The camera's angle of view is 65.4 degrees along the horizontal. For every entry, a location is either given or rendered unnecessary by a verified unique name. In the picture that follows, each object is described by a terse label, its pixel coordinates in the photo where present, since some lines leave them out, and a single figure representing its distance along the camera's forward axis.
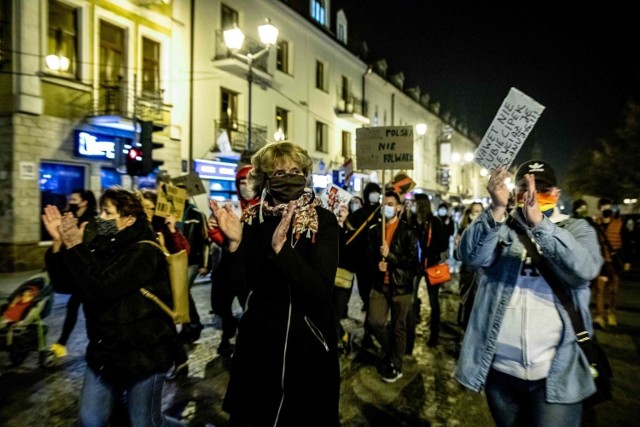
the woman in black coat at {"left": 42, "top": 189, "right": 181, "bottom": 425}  2.82
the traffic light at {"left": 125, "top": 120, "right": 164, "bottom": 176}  11.02
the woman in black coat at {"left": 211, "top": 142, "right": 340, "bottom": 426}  2.31
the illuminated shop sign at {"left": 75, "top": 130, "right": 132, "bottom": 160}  14.60
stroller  5.50
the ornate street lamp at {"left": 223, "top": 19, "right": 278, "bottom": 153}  14.12
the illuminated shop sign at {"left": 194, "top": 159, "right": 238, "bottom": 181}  19.63
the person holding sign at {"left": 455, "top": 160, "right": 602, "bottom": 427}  2.38
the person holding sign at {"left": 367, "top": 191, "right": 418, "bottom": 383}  5.36
